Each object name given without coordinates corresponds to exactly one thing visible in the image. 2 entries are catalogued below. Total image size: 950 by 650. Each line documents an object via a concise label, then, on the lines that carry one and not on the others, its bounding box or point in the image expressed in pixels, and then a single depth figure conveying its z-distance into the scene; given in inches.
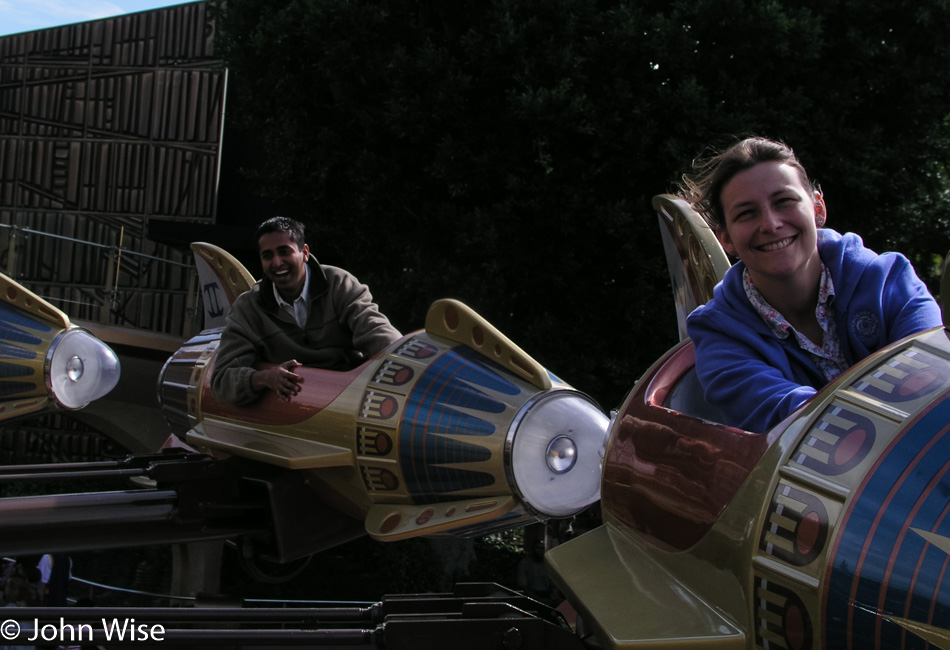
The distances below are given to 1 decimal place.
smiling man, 140.3
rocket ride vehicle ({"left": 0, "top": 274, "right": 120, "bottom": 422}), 191.5
